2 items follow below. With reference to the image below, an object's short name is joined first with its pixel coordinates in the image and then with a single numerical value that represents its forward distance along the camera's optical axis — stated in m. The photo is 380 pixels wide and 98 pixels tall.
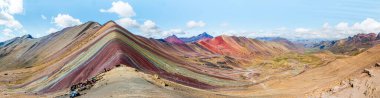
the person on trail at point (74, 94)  55.98
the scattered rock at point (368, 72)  63.89
